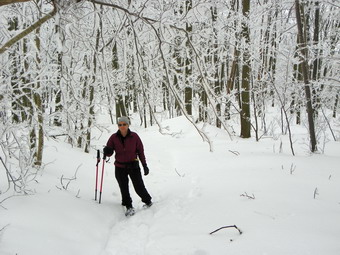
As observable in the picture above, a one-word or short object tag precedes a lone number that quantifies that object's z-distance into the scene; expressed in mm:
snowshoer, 4934
